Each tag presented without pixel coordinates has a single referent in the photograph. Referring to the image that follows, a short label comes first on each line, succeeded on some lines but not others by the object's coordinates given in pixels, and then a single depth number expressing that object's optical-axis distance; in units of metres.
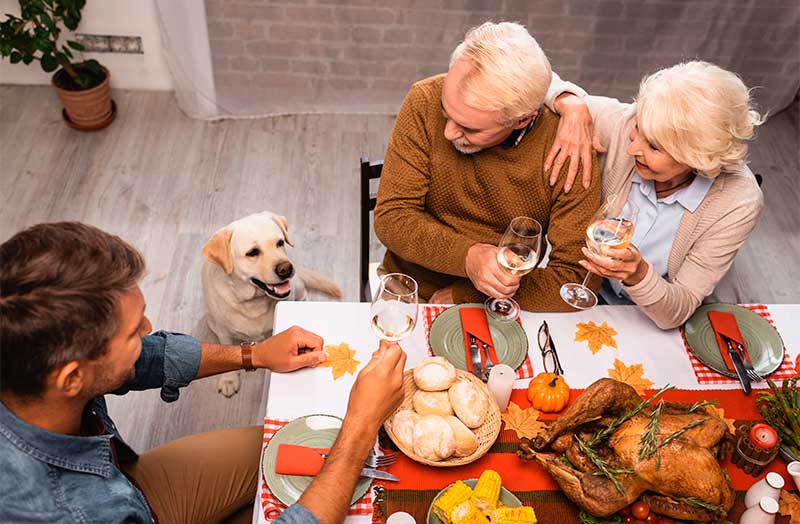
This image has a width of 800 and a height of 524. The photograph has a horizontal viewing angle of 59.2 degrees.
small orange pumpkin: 1.71
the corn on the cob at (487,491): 1.47
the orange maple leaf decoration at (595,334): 1.88
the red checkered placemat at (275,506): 1.50
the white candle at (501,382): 1.67
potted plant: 3.31
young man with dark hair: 1.20
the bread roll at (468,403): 1.58
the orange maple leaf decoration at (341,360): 1.76
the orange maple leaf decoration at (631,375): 1.79
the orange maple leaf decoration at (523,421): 1.68
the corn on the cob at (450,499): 1.46
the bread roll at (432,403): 1.61
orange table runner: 1.53
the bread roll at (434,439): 1.53
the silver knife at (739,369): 1.78
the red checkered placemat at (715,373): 1.82
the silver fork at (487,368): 1.77
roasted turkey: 1.46
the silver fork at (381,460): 1.55
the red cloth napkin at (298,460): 1.53
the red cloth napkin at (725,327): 1.86
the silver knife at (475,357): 1.78
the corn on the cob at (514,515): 1.45
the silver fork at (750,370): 1.80
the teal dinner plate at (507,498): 1.52
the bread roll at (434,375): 1.63
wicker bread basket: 1.55
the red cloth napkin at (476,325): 1.84
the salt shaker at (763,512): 1.42
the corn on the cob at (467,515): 1.42
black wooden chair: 2.19
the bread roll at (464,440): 1.55
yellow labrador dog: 2.40
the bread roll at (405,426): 1.56
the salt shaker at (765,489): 1.46
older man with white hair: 1.84
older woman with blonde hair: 1.80
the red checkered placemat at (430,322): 1.81
